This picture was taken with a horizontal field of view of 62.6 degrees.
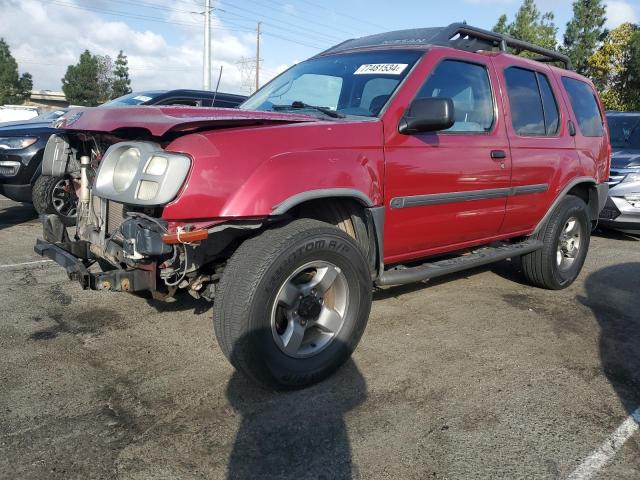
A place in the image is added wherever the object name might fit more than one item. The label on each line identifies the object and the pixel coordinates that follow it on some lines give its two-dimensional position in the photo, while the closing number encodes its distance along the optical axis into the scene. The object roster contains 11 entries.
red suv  2.56
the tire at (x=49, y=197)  5.48
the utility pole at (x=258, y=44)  29.61
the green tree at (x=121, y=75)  57.56
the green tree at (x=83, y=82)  56.25
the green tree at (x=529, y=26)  27.55
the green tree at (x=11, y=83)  54.92
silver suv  7.28
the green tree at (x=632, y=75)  24.41
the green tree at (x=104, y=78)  56.98
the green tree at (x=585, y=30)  28.39
